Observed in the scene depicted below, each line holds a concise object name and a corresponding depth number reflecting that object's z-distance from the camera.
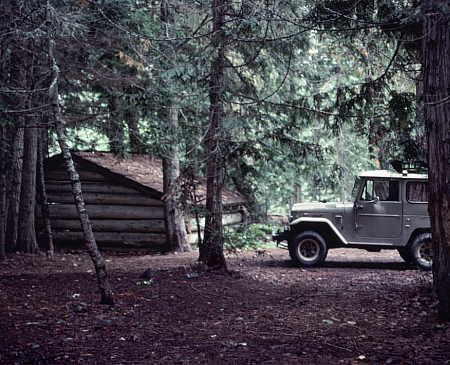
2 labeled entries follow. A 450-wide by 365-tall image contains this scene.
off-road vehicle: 12.95
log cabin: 16.77
